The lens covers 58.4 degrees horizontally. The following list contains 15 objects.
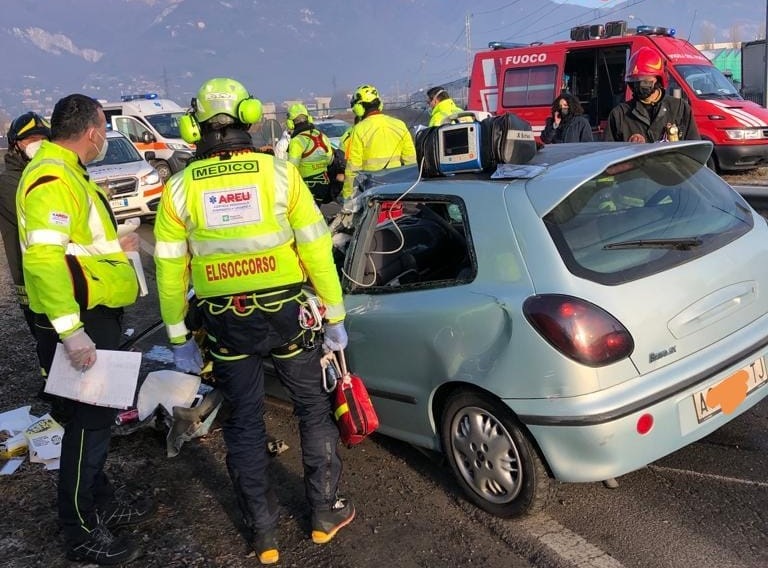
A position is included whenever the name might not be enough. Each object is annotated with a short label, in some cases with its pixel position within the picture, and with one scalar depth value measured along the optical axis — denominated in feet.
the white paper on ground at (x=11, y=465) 12.44
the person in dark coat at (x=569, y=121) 23.90
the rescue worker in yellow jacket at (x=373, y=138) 22.66
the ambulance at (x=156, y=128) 53.78
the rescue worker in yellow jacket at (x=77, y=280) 8.51
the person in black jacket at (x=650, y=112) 18.51
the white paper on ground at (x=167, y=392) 13.55
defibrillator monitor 10.39
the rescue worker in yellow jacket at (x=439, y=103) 28.12
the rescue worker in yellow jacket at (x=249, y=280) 8.54
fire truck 36.04
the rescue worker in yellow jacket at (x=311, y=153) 25.36
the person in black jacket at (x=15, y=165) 11.57
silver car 8.39
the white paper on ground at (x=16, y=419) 13.93
